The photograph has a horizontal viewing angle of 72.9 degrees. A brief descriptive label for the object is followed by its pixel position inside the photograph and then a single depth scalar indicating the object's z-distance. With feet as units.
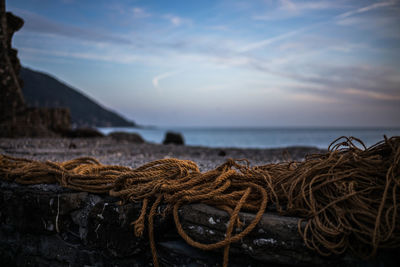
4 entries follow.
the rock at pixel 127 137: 46.42
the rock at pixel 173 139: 53.42
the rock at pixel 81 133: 43.75
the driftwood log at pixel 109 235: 6.23
